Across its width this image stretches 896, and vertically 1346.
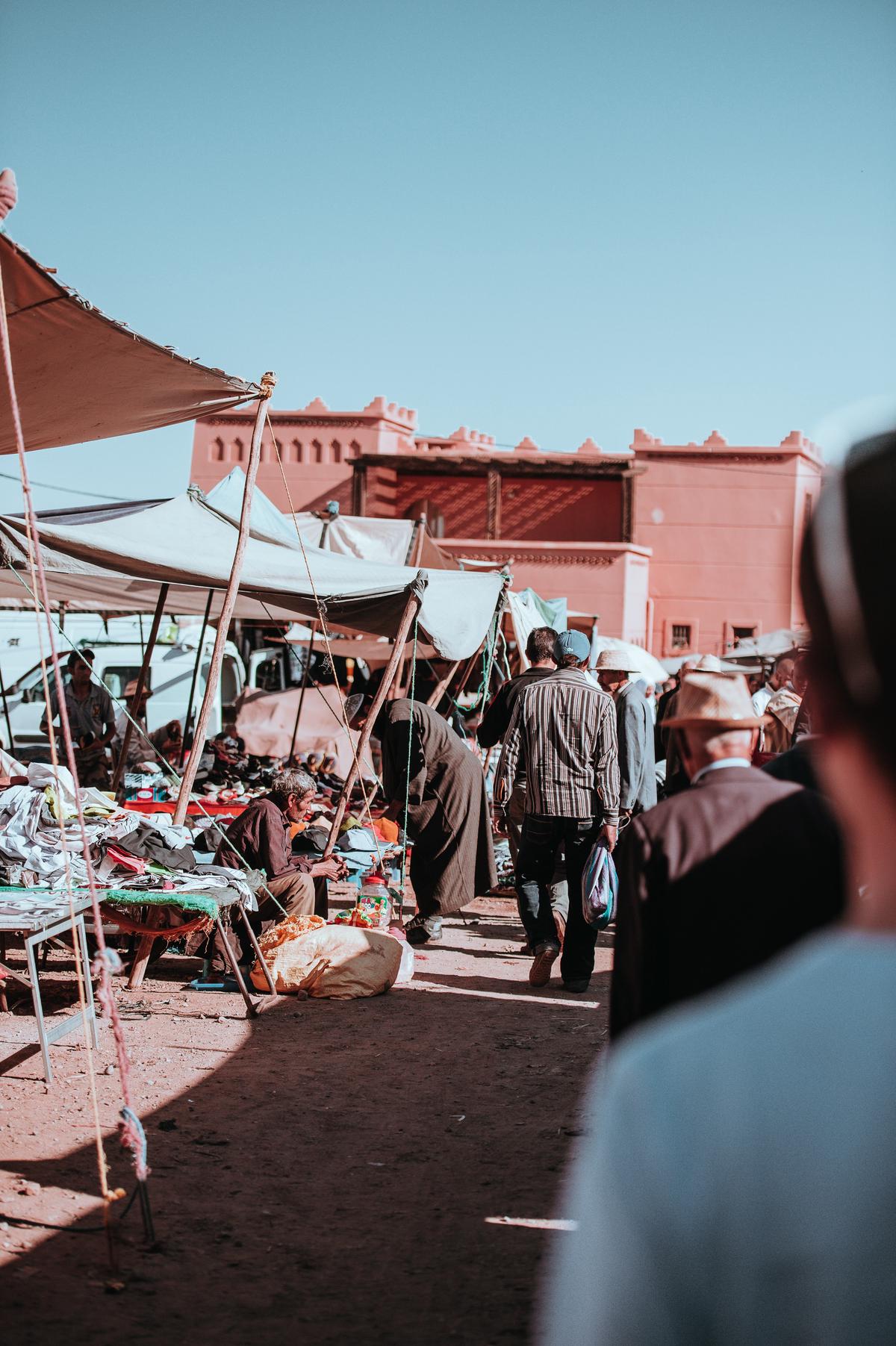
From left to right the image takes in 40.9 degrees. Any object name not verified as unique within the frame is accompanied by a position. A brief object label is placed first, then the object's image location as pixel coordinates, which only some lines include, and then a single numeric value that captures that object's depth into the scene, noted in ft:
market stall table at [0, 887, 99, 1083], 15.51
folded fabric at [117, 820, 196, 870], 19.75
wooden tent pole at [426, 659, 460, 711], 34.29
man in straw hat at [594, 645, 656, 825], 23.66
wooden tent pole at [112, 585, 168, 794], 33.71
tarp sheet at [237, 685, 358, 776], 46.85
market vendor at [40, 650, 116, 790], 36.06
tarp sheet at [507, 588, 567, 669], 43.12
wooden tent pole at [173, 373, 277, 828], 22.35
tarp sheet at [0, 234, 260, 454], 15.57
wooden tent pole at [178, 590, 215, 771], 37.97
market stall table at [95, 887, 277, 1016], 18.10
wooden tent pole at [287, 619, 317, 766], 39.50
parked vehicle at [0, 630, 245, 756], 49.98
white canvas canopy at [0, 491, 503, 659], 25.43
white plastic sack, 20.72
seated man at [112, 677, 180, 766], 39.32
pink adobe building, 88.43
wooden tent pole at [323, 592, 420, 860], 26.81
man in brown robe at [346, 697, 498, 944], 25.39
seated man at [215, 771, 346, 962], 22.63
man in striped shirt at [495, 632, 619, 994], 21.33
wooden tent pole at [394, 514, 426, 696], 44.80
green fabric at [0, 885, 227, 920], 18.04
